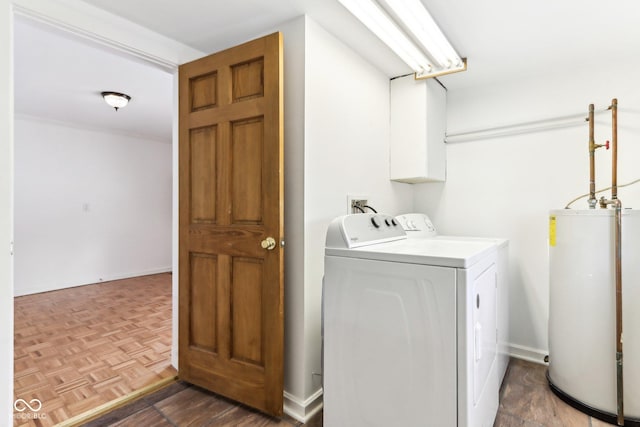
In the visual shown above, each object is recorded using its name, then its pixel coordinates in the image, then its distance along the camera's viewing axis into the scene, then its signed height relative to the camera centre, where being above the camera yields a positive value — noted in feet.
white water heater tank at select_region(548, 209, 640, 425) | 5.68 -1.77
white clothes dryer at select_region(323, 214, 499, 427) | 4.11 -1.65
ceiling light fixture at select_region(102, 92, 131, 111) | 10.97 +3.89
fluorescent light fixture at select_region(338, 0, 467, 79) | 5.21 +3.31
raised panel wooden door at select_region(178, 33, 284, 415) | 5.73 -0.20
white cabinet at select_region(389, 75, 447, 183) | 8.25 +2.19
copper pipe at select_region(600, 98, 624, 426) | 5.68 -1.70
